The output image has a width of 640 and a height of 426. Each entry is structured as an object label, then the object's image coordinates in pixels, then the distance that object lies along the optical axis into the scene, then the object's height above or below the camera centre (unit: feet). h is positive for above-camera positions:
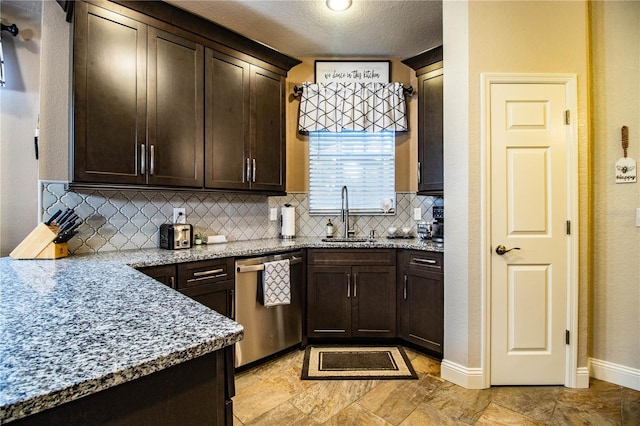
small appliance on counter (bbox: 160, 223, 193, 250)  8.04 -0.61
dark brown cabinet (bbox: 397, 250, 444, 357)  8.27 -2.40
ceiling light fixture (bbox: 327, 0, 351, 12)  8.17 +5.39
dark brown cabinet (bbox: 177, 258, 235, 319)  6.91 -1.61
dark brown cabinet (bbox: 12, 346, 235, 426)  1.93 -1.32
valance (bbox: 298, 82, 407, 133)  10.62 +3.47
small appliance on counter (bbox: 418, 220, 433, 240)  10.27 -0.64
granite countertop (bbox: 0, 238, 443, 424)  1.85 -0.98
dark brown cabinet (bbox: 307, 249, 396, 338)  9.22 -2.44
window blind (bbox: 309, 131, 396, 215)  11.23 +1.48
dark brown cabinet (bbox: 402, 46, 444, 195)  9.29 +2.74
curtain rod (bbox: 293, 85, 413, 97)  10.79 +4.10
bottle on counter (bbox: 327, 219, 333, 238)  10.85 -0.68
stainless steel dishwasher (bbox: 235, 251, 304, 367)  7.89 -2.74
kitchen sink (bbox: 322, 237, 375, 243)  9.96 -0.93
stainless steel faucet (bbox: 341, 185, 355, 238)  10.71 -0.03
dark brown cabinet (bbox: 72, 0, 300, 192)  6.59 +2.68
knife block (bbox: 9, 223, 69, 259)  6.33 -0.68
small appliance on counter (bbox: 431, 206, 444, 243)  9.25 -0.42
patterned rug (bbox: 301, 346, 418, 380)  7.70 -3.96
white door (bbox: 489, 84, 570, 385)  7.12 -0.49
